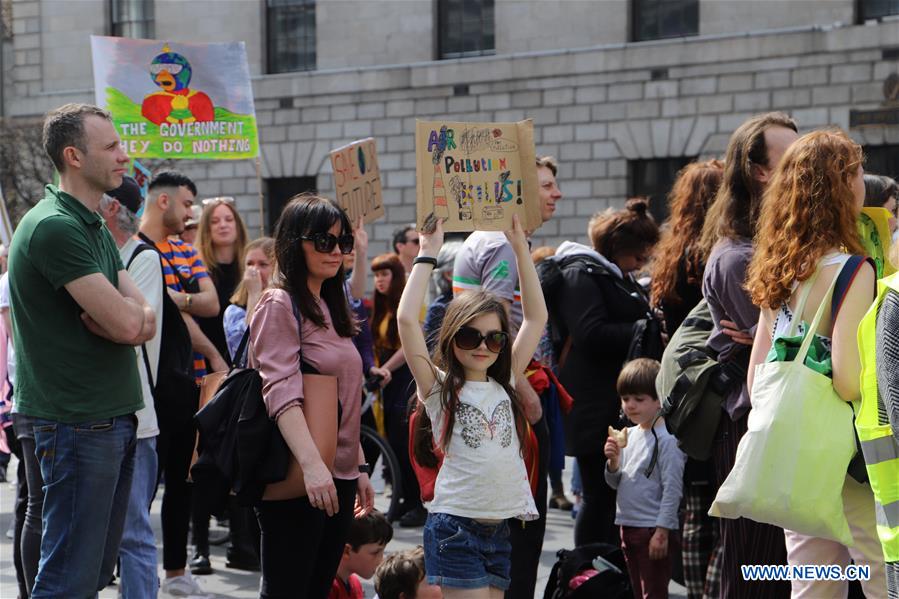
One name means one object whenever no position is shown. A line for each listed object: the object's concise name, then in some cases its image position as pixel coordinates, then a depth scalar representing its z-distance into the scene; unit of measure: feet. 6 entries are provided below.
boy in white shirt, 17.26
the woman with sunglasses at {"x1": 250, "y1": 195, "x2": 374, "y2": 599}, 13.32
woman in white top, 11.57
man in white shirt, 15.92
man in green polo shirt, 12.53
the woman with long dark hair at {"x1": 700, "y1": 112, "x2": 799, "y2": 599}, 14.11
